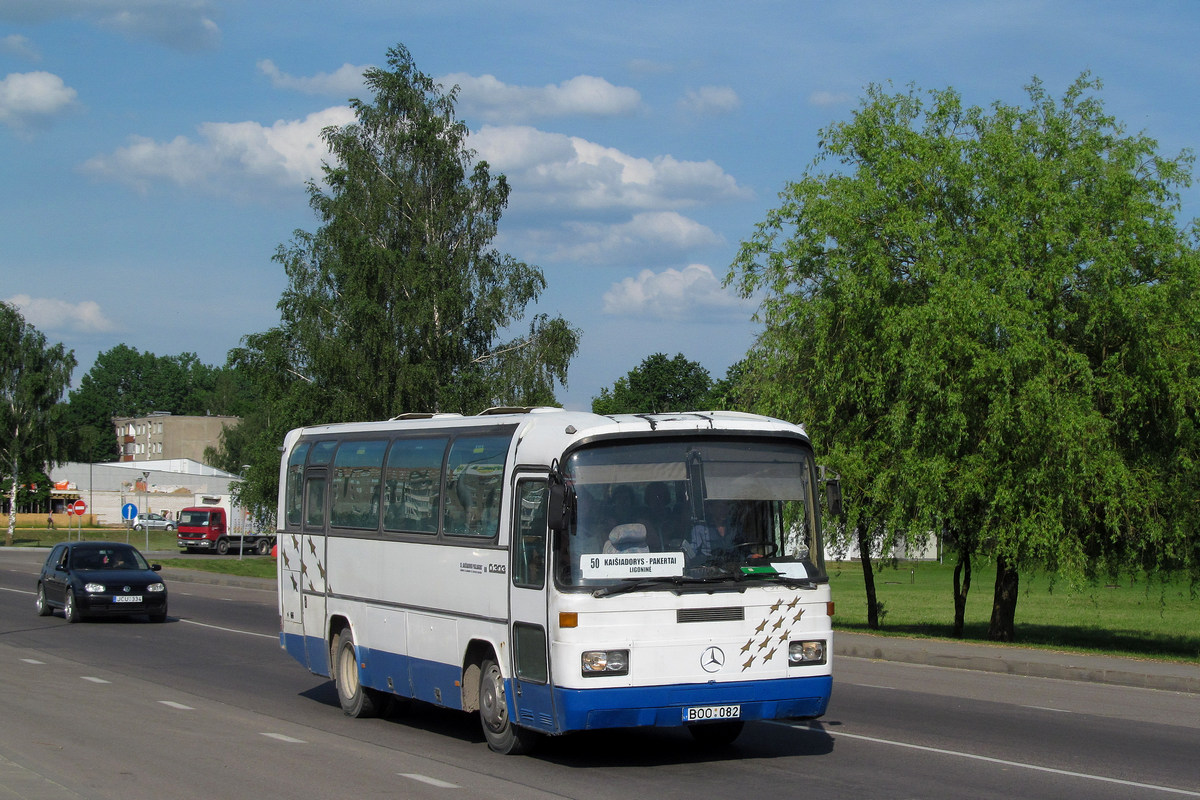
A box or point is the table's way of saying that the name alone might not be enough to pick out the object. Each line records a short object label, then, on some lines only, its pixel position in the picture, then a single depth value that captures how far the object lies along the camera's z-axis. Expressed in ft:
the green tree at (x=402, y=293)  151.84
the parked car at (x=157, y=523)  371.64
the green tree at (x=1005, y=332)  74.13
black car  80.89
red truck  242.17
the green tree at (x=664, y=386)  427.33
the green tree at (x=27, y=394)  286.46
